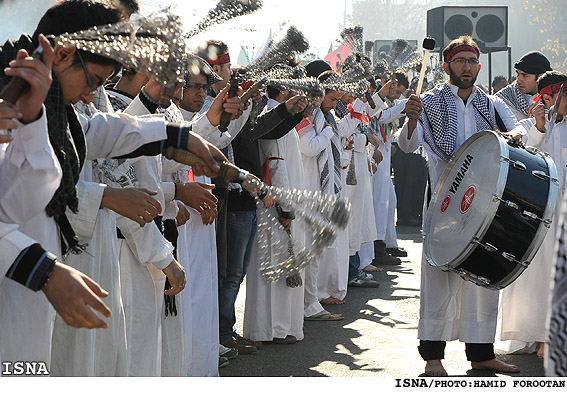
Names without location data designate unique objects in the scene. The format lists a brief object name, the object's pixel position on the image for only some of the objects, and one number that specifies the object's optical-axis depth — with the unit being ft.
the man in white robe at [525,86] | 27.76
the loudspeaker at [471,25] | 48.08
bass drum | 17.17
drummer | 20.34
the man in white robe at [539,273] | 22.35
